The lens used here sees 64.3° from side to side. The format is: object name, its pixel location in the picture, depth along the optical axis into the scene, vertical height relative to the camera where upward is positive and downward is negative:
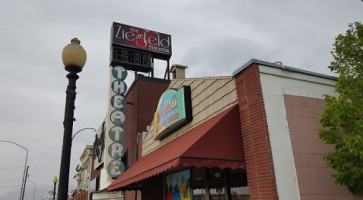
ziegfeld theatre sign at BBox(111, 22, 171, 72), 22.03 +11.41
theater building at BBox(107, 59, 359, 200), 6.01 +1.13
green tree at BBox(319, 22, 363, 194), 5.65 +1.20
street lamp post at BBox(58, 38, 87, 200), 4.41 +1.69
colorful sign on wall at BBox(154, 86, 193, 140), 9.34 +2.80
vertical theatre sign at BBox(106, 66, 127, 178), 15.86 +4.04
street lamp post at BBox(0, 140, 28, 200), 34.98 +4.24
